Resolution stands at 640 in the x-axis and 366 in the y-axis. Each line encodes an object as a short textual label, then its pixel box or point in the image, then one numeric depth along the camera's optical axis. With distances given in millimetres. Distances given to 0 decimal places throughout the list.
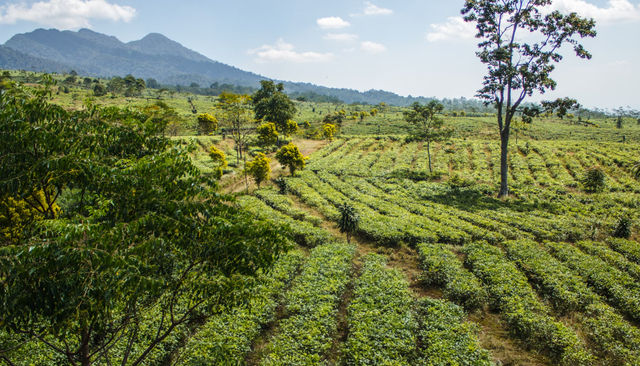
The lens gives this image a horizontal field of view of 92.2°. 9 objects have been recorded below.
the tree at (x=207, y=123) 58188
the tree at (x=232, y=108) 39609
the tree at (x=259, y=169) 33531
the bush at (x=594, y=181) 32172
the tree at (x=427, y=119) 40281
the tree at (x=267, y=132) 51688
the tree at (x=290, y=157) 39062
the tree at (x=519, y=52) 27031
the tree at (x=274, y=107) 56938
